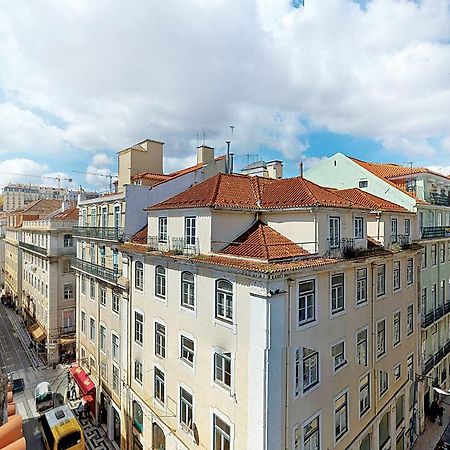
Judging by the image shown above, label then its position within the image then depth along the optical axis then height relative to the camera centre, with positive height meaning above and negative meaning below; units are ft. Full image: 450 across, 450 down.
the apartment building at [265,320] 41.37 -14.35
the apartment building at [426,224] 78.64 +0.34
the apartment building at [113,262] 70.59 -9.05
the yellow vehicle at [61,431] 65.21 -41.68
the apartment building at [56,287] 111.65 -21.02
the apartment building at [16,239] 158.92 -6.43
